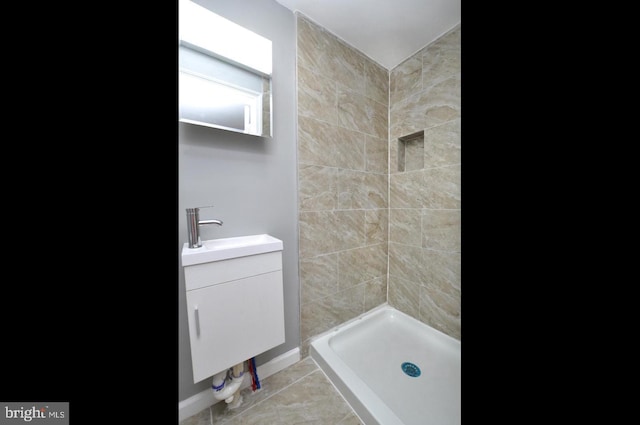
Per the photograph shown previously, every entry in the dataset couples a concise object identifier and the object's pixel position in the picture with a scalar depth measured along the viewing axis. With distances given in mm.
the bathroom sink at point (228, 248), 856
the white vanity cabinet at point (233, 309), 862
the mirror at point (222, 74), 932
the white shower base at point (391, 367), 1005
